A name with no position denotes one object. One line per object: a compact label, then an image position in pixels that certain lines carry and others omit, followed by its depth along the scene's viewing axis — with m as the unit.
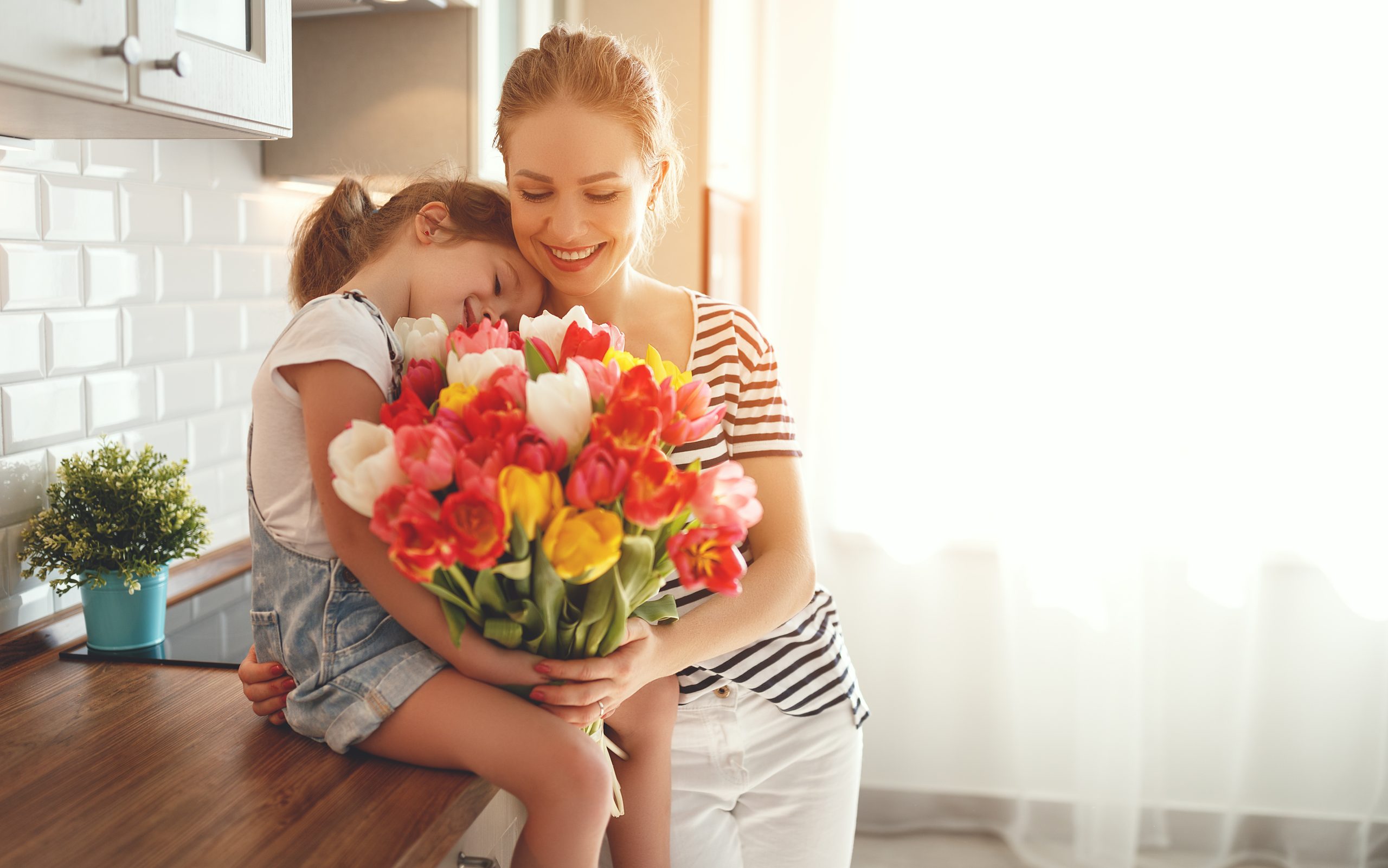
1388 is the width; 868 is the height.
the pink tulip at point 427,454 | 0.78
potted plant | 1.35
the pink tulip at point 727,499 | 0.84
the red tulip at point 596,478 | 0.79
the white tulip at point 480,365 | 0.90
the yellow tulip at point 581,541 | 0.79
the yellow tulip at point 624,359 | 0.94
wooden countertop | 0.84
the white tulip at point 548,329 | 1.02
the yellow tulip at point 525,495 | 0.78
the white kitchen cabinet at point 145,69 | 0.88
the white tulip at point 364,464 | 0.81
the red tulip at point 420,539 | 0.77
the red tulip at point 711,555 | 0.84
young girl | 0.91
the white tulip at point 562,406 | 0.82
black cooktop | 1.34
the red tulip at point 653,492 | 0.80
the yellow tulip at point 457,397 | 0.85
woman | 1.25
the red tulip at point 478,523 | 0.77
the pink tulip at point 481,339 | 0.96
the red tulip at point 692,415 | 0.88
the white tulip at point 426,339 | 1.02
